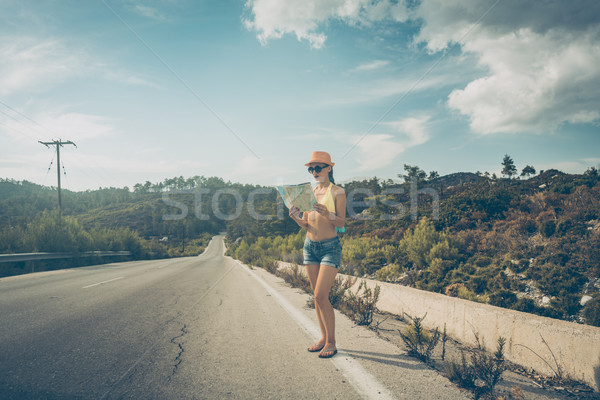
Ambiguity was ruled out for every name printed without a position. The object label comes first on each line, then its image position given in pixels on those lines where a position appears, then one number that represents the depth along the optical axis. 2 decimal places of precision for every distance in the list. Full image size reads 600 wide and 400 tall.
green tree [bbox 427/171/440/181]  41.87
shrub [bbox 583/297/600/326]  6.54
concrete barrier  2.99
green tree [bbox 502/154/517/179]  32.97
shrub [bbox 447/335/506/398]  2.85
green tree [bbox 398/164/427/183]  37.47
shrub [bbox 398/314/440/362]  3.75
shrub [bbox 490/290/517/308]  8.69
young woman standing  3.75
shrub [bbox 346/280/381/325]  5.45
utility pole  35.97
